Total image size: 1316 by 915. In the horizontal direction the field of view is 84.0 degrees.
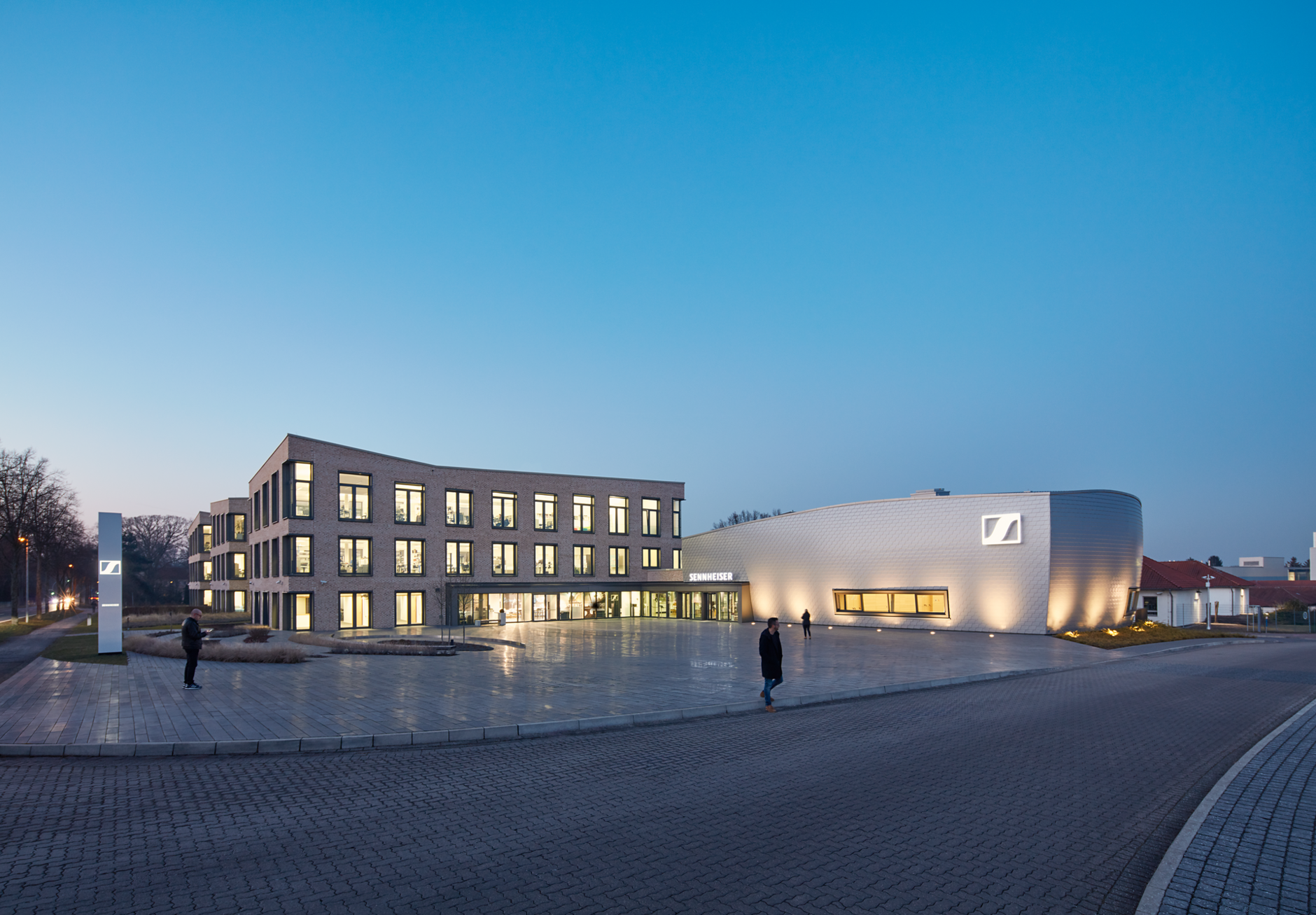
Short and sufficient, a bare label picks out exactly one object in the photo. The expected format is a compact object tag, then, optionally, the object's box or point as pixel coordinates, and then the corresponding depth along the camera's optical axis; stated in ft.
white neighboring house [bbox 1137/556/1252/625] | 191.52
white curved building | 135.54
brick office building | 142.00
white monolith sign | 77.71
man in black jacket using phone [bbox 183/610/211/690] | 53.36
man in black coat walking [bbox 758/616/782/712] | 48.57
